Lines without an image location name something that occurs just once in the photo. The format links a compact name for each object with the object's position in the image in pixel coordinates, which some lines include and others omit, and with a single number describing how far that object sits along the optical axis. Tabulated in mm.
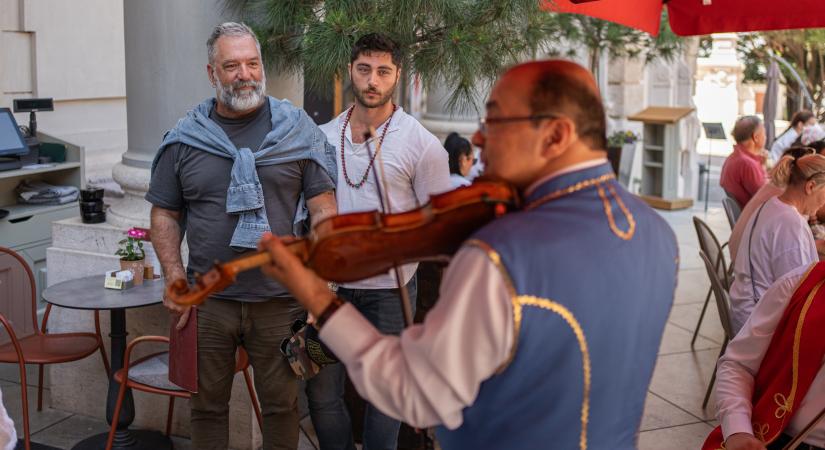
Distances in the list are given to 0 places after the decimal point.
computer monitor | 6512
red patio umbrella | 4449
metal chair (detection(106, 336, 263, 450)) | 4176
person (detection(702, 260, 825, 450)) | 2807
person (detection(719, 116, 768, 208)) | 7664
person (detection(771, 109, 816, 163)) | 11047
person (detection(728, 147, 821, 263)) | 4824
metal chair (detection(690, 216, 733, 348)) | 5953
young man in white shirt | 3871
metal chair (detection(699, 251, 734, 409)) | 4871
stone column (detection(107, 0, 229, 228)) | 4840
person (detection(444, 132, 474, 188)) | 6332
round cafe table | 4266
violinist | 1768
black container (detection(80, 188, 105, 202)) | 5094
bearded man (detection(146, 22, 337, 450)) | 3541
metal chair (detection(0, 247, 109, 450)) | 4605
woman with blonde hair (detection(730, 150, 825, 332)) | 4398
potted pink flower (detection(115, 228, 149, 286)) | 4527
